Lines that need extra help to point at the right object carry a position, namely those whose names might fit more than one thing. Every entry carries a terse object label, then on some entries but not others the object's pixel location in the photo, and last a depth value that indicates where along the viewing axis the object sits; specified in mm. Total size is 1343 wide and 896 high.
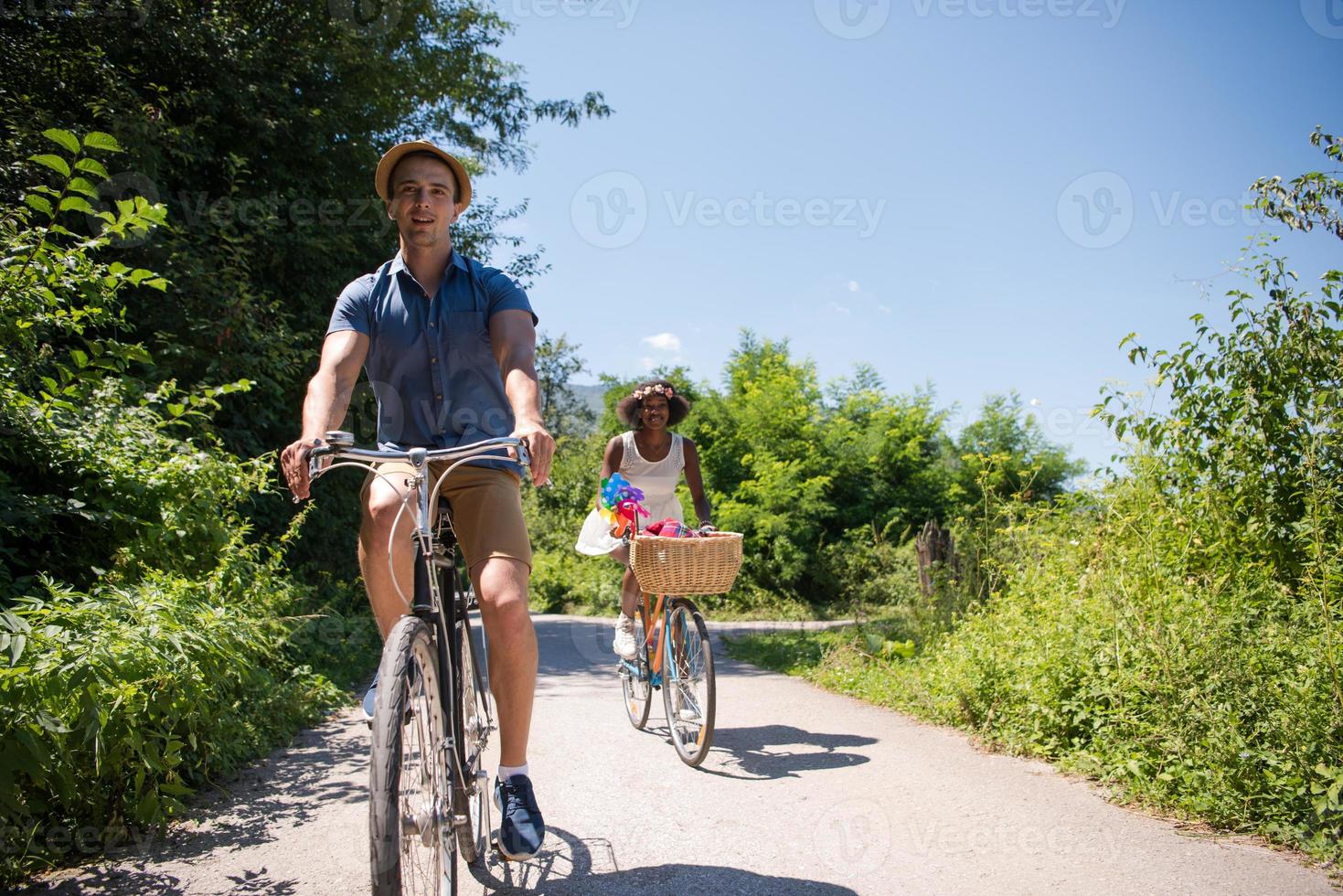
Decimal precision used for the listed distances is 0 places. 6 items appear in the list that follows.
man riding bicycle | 2867
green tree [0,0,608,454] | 6984
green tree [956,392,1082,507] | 32062
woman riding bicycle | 6078
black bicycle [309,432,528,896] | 2121
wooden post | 9430
